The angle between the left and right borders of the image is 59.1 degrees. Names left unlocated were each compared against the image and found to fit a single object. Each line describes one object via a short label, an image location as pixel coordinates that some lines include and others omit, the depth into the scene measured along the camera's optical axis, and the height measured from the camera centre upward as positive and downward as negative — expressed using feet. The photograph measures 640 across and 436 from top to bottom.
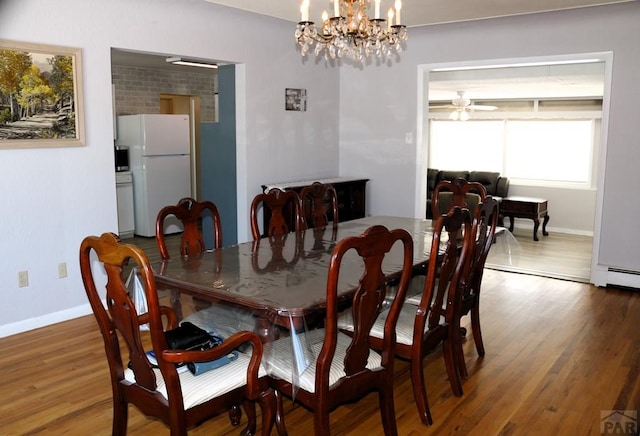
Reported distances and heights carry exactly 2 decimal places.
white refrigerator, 23.12 -0.88
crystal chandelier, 10.14 +2.02
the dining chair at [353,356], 6.70 -2.84
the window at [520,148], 29.17 -0.29
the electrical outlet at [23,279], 12.44 -3.08
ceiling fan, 25.67 +1.70
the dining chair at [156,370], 6.18 -2.78
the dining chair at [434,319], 8.36 -2.85
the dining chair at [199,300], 8.64 -2.48
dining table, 7.01 -1.97
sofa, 29.43 -2.00
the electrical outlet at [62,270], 13.12 -3.04
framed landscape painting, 11.74 +0.91
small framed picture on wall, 18.57 +1.38
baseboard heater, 15.92 -3.79
